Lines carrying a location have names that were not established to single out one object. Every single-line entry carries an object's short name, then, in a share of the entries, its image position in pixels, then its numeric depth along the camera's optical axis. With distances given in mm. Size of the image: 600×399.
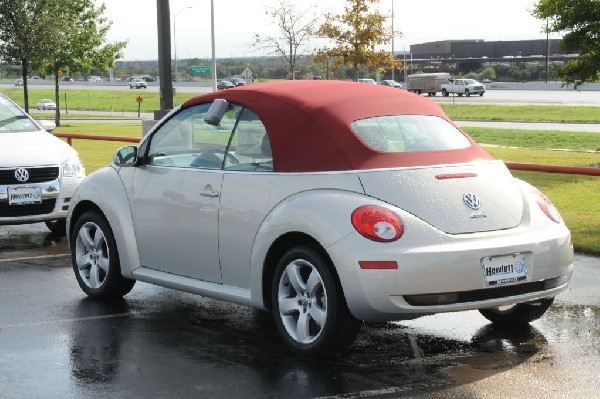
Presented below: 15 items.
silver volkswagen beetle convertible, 6219
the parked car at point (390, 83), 81731
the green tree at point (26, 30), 44219
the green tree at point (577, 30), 21484
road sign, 113981
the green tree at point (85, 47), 54156
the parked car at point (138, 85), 120925
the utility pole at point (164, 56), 16422
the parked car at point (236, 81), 103881
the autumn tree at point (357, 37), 43906
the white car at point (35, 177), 11461
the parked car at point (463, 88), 81812
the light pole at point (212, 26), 53812
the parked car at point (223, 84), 94600
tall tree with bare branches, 50312
